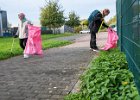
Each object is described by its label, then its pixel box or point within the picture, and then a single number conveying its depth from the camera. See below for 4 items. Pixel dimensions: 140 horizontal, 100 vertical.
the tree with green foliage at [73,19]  41.56
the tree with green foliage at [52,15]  30.43
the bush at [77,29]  40.42
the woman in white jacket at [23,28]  6.27
